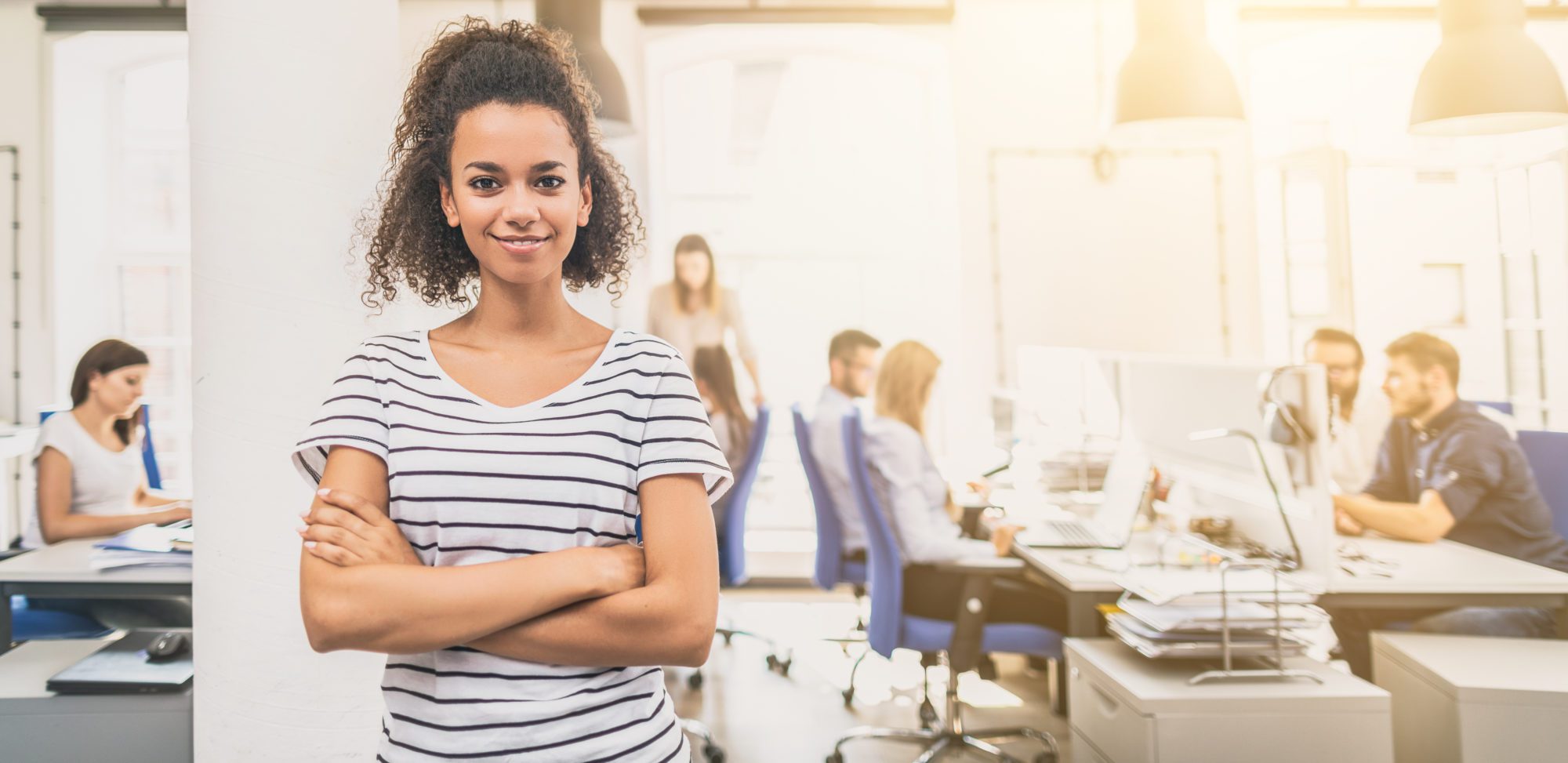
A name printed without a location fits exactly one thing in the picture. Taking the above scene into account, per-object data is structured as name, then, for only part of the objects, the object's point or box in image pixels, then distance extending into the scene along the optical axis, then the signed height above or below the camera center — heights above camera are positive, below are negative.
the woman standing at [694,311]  5.14 +0.52
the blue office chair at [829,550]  3.57 -0.54
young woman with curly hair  0.91 -0.07
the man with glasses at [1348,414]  3.93 -0.10
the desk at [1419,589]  2.54 -0.50
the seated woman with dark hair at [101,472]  3.11 -0.14
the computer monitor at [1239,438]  2.62 -0.13
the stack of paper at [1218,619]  2.21 -0.50
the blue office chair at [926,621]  2.81 -0.62
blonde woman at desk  2.93 -0.38
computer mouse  2.12 -0.47
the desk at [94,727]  2.01 -0.60
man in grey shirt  3.59 -0.01
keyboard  3.06 -0.42
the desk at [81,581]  2.52 -0.39
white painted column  1.59 +0.14
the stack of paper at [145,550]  2.58 -0.32
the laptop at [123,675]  2.03 -0.50
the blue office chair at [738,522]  3.93 -0.44
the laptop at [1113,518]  3.06 -0.38
